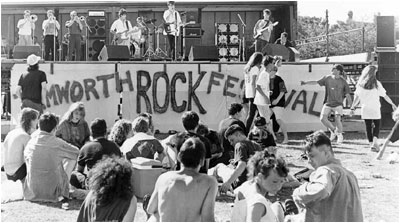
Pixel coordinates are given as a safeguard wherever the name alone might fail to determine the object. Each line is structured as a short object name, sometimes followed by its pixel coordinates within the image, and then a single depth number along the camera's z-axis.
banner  13.97
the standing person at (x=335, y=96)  12.28
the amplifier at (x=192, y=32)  17.40
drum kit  17.50
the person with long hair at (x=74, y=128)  8.42
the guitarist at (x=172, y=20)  16.75
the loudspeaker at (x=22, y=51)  15.79
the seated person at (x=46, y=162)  7.13
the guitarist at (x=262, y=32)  15.27
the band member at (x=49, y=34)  17.17
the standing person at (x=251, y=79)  10.97
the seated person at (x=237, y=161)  7.05
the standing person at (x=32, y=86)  10.94
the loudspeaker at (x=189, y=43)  17.11
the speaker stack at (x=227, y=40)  19.49
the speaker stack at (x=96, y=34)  18.31
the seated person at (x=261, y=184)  4.52
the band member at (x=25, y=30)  18.23
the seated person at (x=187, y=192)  4.79
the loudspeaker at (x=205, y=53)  15.15
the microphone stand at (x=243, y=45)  18.78
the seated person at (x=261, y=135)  7.98
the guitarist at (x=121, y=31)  16.97
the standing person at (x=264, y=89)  10.86
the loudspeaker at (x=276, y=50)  15.16
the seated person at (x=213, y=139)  7.66
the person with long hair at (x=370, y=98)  11.30
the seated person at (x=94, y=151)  7.03
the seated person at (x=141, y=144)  7.58
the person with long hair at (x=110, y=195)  4.55
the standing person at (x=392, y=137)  10.11
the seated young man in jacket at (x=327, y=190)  4.75
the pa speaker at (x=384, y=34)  14.52
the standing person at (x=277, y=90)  12.16
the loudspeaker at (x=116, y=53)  14.77
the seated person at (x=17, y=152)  7.47
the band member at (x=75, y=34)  17.64
